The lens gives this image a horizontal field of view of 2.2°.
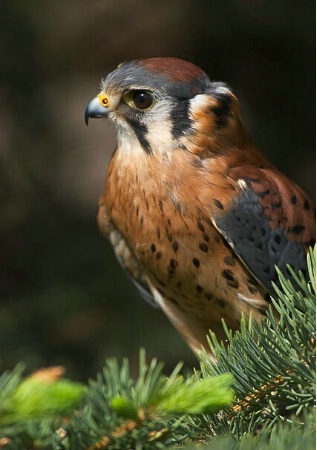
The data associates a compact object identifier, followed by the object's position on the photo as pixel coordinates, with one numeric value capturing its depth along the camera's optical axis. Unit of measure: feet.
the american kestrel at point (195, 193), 8.20
